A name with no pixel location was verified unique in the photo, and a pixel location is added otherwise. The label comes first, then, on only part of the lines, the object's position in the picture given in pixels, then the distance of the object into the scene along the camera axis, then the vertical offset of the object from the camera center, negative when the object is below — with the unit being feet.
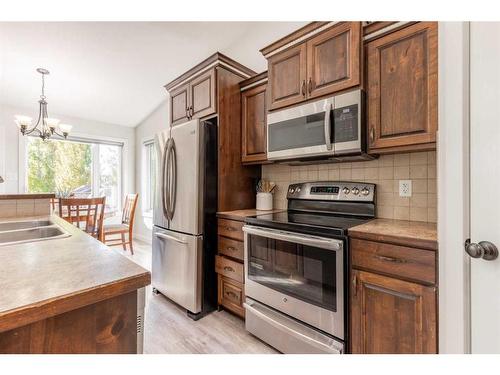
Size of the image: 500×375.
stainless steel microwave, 4.92 +1.32
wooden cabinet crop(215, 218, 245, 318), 6.26 -2.17
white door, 2.79 +0.11
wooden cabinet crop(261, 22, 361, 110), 4.96 +2.88
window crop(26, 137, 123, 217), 12.67 +1.07
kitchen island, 1.69 -0.86
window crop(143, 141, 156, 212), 15.20 +0.44
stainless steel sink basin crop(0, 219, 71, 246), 4.42 -0.85
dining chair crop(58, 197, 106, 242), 9.53 -1.05
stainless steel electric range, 4.37 -1.73
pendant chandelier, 8.62 +2.45
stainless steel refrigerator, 6.61 -0.83
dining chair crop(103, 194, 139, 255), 12.04 -2.07
